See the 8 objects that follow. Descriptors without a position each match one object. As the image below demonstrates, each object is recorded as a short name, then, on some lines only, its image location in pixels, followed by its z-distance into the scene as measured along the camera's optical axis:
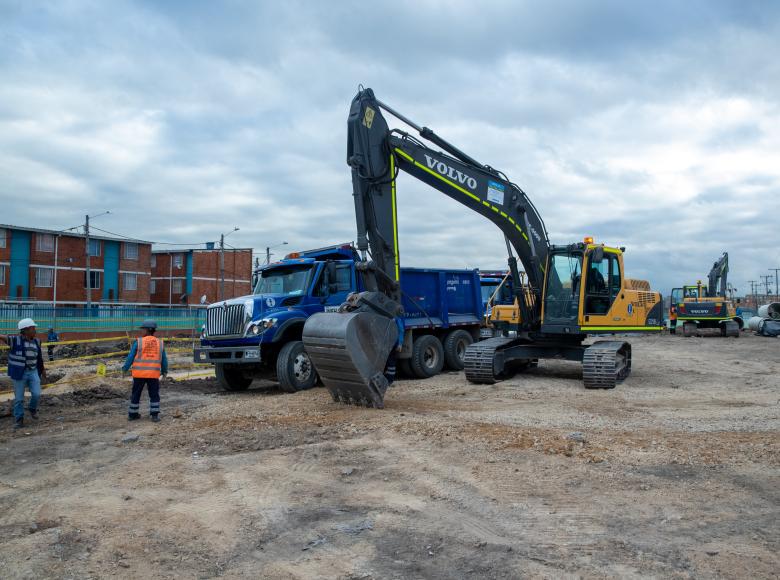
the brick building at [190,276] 63.06
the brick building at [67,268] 47.41
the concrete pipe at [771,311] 36.25
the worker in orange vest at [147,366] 9.43
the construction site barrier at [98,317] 26.20
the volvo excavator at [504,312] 9.45
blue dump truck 12.30
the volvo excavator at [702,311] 33.41
